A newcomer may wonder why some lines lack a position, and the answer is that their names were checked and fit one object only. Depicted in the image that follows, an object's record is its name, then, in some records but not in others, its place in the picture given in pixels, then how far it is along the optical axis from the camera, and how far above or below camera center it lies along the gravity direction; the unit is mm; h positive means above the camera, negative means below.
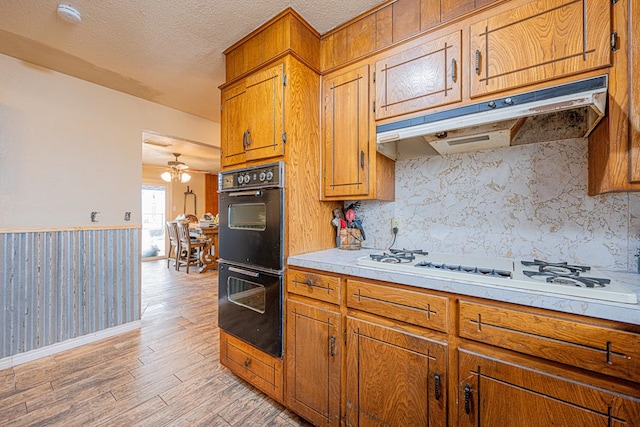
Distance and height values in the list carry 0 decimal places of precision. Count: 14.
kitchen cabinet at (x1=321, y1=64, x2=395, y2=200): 1656 +447
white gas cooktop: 871 -255
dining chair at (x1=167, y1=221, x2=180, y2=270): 5668 -654
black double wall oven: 1629 -289
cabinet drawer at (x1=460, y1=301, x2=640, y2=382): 793 -422
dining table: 5504 -721
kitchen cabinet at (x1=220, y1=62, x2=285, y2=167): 1688 +655
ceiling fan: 5341 +807
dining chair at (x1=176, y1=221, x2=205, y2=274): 5266 -692
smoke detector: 1635 +1252
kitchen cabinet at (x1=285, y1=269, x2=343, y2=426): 1402 -755
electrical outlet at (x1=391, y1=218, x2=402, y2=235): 1901 -86
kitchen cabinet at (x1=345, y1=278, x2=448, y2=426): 1105 -661
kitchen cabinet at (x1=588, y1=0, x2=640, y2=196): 978 +415
